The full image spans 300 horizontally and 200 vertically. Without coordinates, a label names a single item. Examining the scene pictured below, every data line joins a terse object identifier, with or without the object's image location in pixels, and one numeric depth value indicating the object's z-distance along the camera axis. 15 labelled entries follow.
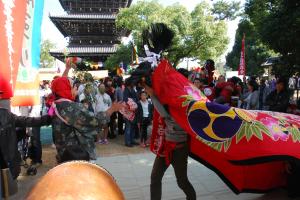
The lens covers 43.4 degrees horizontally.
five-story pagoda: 32.31
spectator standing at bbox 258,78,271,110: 9.93
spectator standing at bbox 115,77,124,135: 11.33
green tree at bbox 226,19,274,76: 36.88
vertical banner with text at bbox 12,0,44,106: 4.12
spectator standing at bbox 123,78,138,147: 9.90
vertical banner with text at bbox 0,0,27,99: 3.46
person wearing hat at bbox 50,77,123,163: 4.18
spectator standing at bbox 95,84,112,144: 10.05
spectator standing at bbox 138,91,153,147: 10.03
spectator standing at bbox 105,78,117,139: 11.19
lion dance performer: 3.88
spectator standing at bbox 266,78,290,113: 7.26
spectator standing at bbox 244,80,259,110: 9.80
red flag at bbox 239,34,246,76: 15.24
